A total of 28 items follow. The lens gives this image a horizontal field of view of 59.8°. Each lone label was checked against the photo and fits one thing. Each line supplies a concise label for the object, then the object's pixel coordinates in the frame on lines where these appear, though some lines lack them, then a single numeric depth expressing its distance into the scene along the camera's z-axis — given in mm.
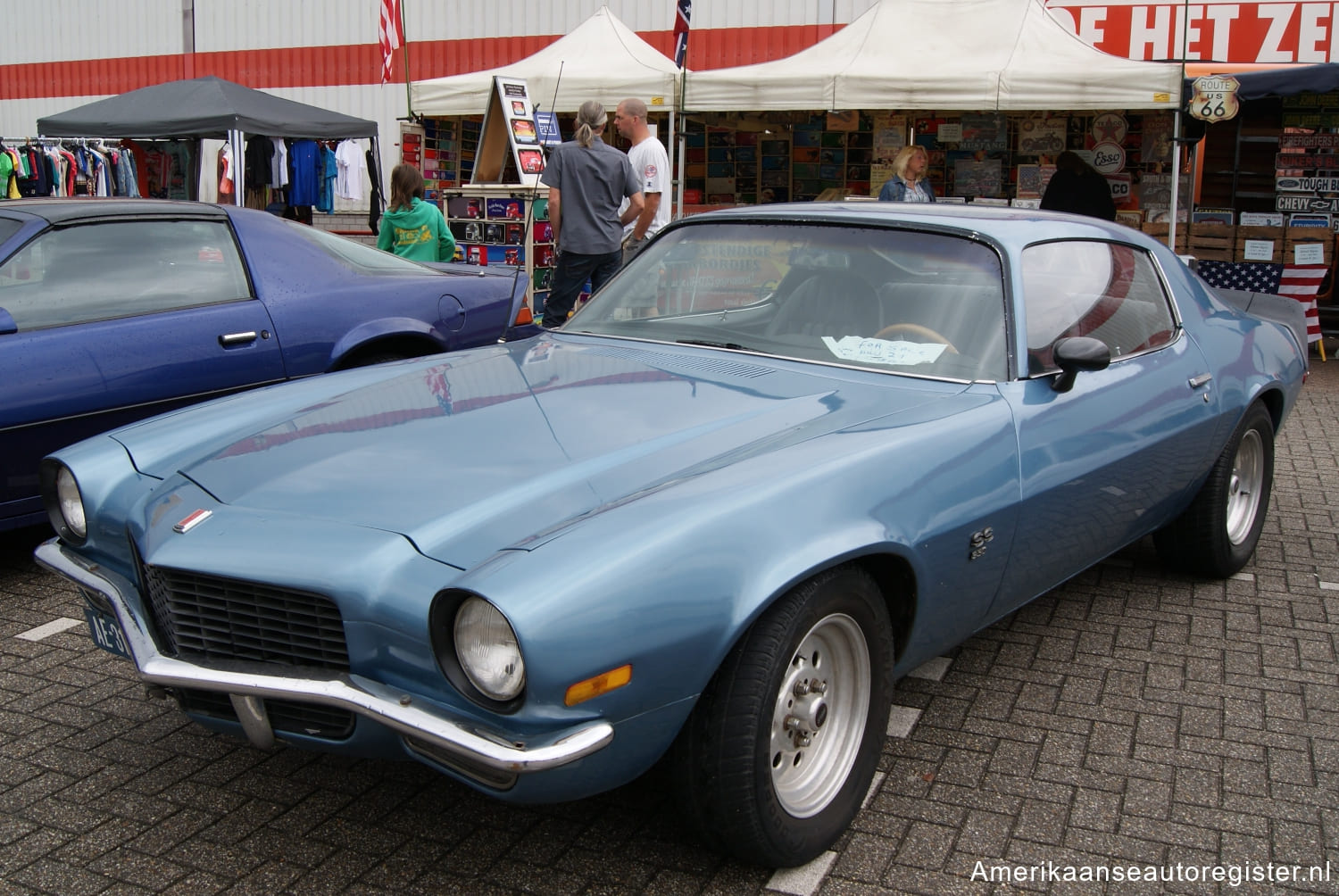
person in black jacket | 10312
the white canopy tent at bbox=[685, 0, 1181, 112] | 9484
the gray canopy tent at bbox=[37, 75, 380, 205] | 11867
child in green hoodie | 7954
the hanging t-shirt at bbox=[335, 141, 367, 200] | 14141
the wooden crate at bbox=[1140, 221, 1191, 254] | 10820
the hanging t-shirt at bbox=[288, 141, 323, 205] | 13703
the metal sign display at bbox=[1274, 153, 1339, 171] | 11446
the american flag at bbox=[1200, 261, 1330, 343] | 10086
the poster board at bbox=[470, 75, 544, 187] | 10555
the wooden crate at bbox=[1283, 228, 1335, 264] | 11297
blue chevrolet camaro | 2096
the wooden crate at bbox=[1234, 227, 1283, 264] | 11164
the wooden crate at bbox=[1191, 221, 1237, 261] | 11188
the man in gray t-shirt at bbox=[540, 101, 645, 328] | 7598
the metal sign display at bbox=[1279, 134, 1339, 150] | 11445
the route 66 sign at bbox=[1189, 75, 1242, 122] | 9281
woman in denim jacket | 8633
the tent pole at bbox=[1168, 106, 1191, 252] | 9438
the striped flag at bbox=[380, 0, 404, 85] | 12977
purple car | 4203
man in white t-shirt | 8156
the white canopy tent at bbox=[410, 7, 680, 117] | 10766
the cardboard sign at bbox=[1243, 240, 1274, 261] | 10938
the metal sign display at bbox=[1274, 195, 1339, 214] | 11453
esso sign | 11062
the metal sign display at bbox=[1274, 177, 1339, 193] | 11430
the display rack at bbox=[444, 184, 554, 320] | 9167
